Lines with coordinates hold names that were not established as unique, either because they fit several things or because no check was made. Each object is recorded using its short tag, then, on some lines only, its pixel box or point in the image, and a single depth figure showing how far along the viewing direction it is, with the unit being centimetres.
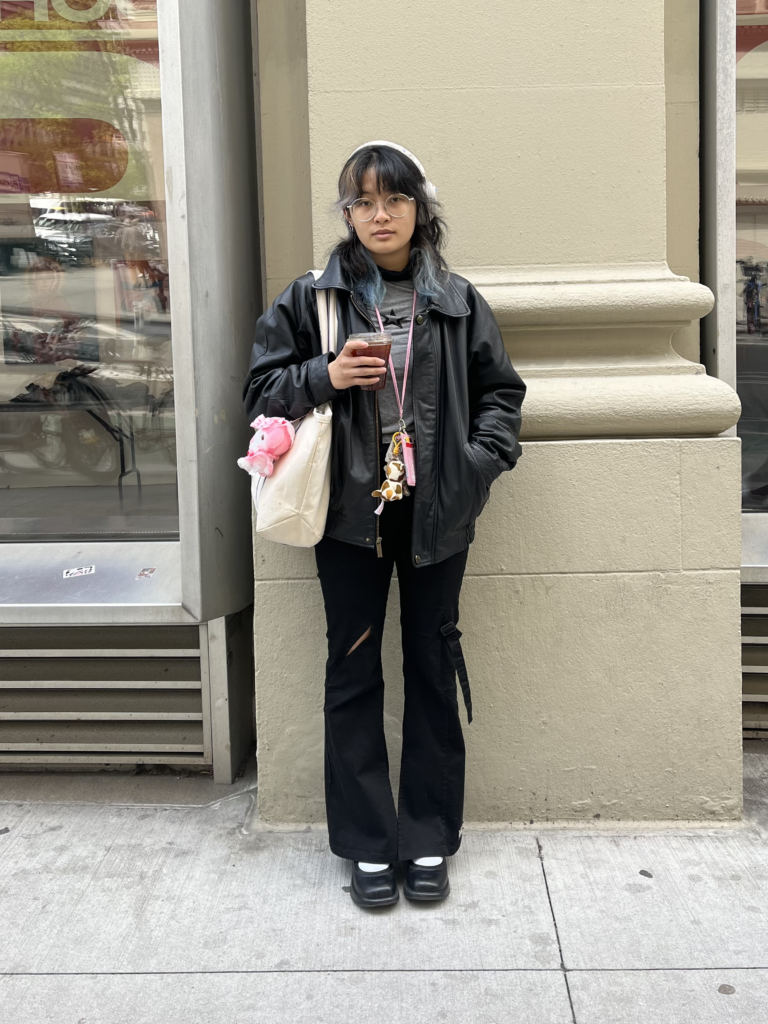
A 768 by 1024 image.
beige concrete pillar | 324
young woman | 278
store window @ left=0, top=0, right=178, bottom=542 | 371
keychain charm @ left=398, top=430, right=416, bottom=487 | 275
